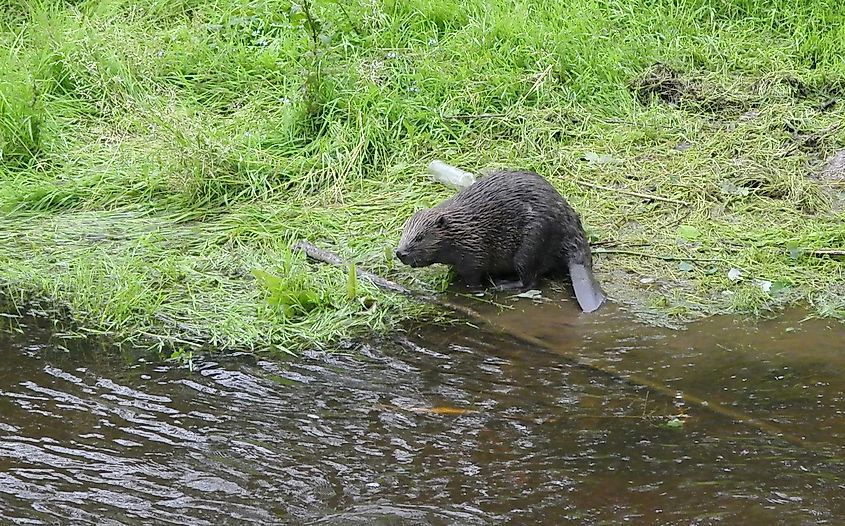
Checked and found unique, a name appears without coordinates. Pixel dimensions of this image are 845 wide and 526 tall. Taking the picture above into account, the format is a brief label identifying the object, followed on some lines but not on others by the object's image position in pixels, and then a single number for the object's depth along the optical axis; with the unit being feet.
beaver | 31.99
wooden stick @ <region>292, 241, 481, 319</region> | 31.17
